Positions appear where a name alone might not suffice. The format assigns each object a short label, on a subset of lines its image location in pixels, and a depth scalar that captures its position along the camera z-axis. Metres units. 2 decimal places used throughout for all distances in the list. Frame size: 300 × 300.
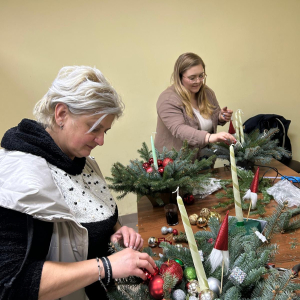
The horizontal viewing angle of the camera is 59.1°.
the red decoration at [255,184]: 1.13
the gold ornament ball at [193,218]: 1.15
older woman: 0.68
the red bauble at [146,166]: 1.39
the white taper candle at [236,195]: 0.96
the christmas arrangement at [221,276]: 0.64
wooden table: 0.90
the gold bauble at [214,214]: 1.15
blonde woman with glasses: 1.87
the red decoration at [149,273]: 0.76
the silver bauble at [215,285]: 0.67
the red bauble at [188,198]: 1.35
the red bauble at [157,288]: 0.69
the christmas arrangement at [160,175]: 1.29
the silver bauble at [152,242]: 1.05
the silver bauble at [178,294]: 0.68
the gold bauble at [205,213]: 1.17
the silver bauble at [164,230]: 1.13
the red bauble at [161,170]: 1.33
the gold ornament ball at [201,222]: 1.13
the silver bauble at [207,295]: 0.62
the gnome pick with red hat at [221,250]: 0.69
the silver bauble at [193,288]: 0.68
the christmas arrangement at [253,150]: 1.57
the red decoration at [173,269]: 0.72
